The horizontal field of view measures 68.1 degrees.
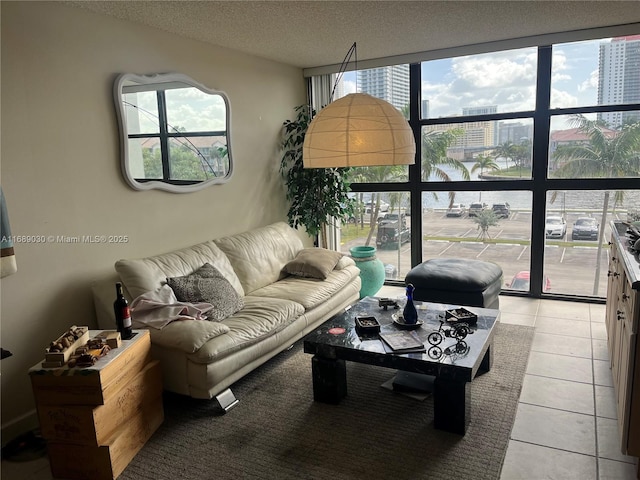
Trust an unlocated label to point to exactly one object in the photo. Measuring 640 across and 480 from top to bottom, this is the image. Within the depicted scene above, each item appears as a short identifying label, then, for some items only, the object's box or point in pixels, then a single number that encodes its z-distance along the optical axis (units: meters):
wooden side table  2.06
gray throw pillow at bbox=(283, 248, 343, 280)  3.95
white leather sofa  2.60
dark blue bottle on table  2.80
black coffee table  2.36
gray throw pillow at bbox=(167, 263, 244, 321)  3.00
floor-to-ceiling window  4.05
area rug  2.18
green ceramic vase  4.67
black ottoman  3.58
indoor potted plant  4.78
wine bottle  2.41
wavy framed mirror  3.19
